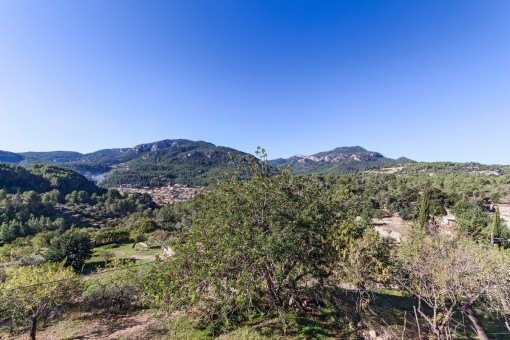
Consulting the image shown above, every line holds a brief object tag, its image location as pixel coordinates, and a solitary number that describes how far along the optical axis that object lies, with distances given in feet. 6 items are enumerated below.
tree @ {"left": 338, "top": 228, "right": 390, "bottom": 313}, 29.25
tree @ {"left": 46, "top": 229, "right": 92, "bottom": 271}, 67.15
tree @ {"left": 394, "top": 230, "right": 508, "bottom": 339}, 27.12
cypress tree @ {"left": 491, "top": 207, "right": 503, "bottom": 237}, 96.58
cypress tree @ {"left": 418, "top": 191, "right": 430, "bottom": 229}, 121.58
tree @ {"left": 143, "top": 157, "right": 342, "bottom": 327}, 26.50
